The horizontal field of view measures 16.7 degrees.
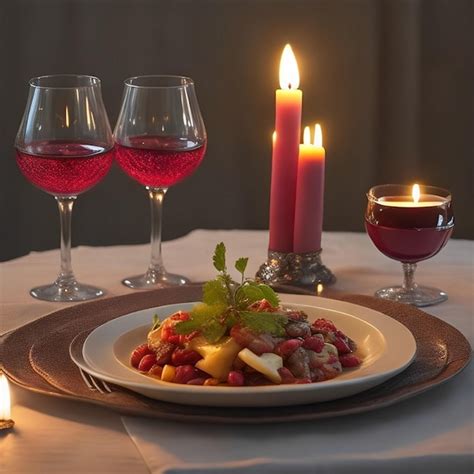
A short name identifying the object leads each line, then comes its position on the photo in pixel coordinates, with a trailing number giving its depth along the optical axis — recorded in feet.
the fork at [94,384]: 3.96
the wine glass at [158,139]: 4.94
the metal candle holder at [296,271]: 5.00
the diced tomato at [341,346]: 4.16
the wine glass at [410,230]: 4.81
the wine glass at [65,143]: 4.77
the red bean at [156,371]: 4.04
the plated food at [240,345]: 3.93
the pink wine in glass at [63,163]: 4.82
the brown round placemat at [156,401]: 3.85
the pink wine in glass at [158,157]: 4.96
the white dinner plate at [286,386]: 3.80
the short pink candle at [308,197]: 5.03
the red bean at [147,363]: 4.08
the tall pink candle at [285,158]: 5.03
